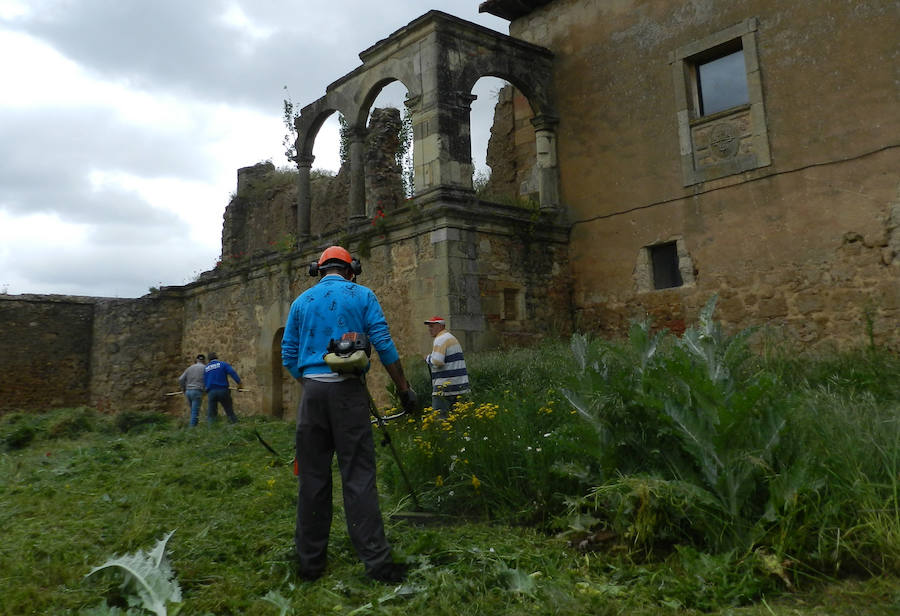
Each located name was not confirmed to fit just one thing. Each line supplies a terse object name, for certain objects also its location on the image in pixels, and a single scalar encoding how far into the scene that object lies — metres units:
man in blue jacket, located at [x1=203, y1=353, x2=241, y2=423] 13.05
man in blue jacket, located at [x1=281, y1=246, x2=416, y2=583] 3.68
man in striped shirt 7.53
